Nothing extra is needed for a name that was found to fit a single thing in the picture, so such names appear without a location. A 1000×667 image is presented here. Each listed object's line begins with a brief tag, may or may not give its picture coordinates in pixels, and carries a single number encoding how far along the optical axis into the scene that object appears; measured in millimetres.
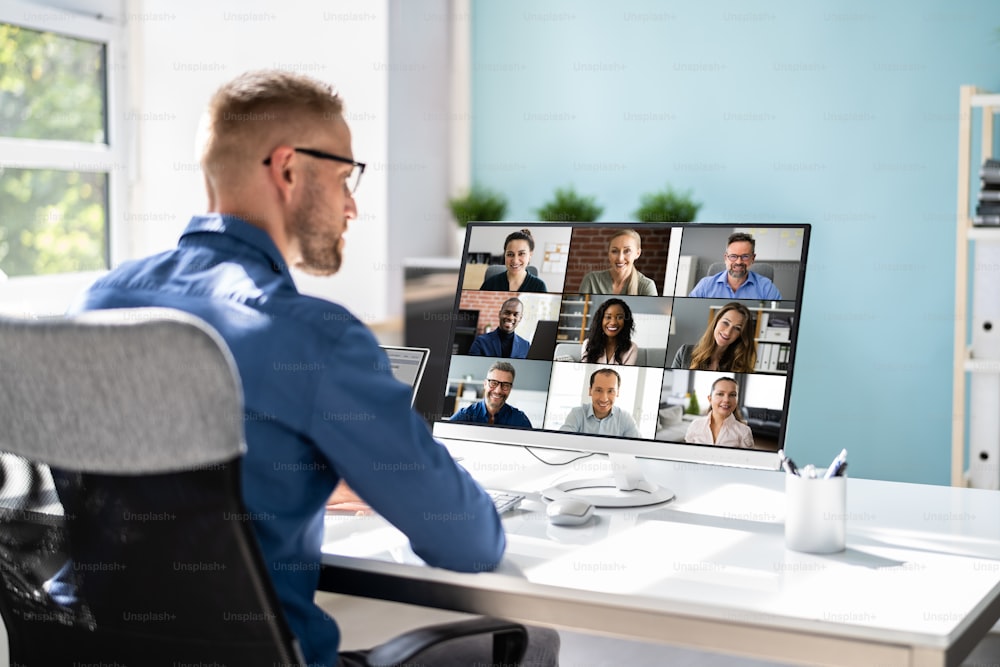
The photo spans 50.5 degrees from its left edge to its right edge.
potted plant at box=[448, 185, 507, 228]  4078
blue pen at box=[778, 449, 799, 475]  1590
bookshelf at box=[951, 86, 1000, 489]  3010
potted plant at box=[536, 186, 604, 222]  3924
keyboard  1828
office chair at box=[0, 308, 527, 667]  1021
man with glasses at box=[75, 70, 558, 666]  1276
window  3570
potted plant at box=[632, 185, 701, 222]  3814
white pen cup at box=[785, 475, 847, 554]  1553
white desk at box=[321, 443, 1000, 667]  1280
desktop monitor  1825
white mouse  1710
